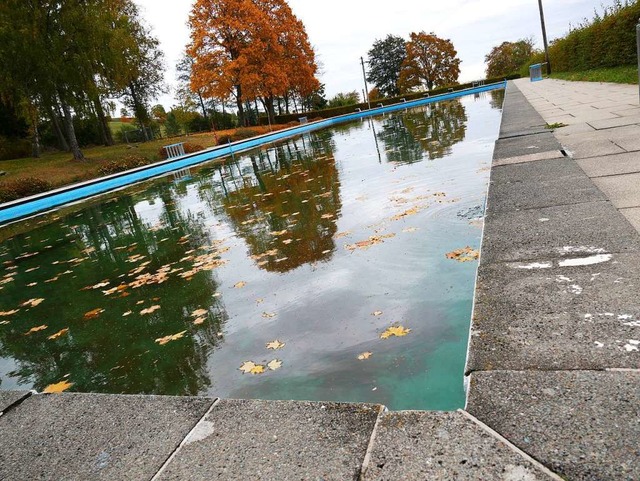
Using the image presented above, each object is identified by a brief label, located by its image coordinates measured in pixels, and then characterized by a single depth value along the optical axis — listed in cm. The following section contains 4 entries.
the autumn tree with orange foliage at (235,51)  3181
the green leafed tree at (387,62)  7262
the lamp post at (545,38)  3169
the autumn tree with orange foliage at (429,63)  6012
